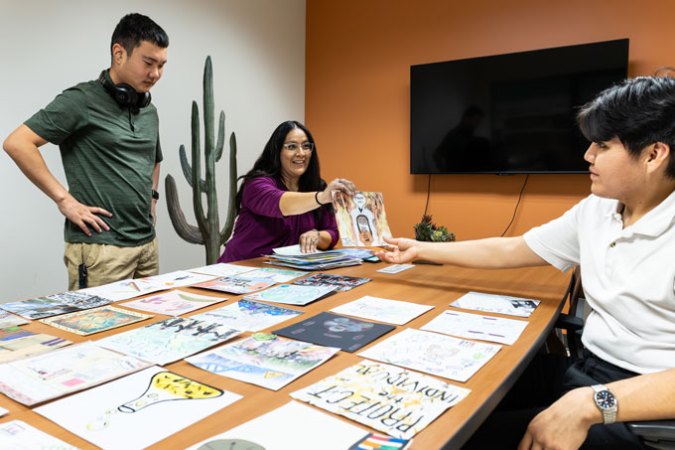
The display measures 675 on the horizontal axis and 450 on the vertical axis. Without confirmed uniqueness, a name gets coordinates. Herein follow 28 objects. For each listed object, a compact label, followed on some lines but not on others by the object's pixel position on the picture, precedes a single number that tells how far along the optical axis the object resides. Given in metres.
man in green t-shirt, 1.75
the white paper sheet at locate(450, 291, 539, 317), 1.22
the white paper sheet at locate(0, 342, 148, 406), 0.72
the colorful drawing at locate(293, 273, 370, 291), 1.48
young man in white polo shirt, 0.85
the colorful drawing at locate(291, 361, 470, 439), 0.66
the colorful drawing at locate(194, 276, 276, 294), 1.38
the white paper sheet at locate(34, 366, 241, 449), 0.62
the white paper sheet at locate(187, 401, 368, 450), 0.60
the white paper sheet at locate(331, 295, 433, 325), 1.14
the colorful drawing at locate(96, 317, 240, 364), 0.88
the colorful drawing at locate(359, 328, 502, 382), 0.84
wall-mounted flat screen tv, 3.00
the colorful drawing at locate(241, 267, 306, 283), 1.56
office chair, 0.81
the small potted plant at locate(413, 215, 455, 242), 1.98
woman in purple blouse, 2.05
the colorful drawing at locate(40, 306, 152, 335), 1.02
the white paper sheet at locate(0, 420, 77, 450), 0.59
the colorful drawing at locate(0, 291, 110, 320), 1.14
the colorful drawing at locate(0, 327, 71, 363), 0.87
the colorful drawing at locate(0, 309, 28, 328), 1.05
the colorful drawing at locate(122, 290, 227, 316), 1.17
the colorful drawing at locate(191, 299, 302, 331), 1.06
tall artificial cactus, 3.13
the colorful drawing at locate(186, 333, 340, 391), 0.80
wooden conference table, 0.64
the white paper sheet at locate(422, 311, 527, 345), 1.02
